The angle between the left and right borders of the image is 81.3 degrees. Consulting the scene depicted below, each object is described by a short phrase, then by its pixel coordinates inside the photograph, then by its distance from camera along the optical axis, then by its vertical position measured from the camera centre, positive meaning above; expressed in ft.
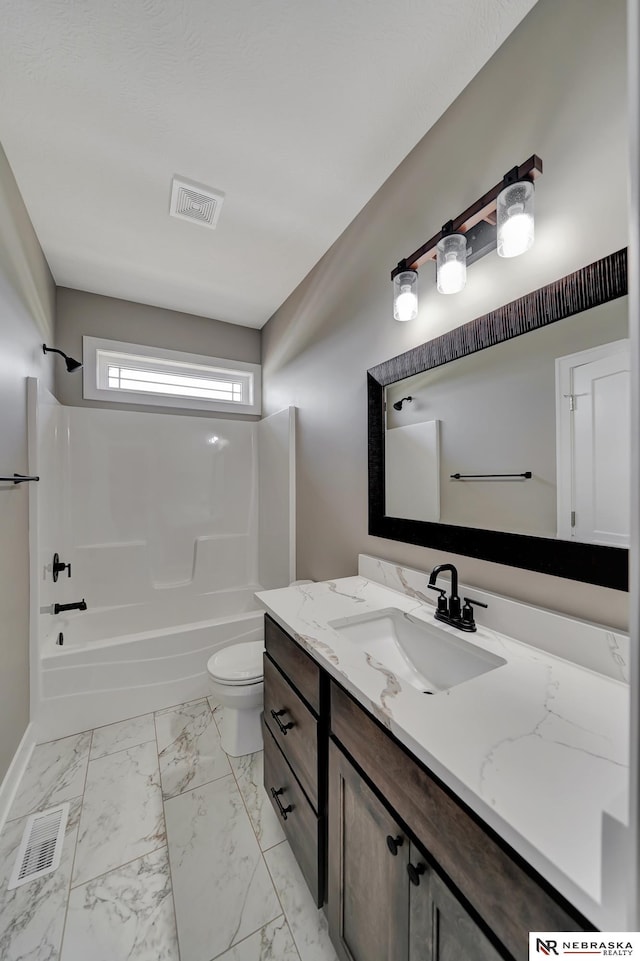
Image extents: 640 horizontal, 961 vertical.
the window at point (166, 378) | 8.63 +2.67
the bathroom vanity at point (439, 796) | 1.69 -1.79
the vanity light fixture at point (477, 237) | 3.24 +2.46
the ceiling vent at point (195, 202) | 5.38 +4.27
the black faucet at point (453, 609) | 3.70 -1.33
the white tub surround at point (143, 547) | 6.45 -1.48
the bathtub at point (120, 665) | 6.30 -3.32
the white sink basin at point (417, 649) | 3.42 -1.69
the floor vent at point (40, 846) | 4.07 -4.23
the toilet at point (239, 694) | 5.50 -3.14
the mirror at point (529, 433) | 2.89 +0.45
